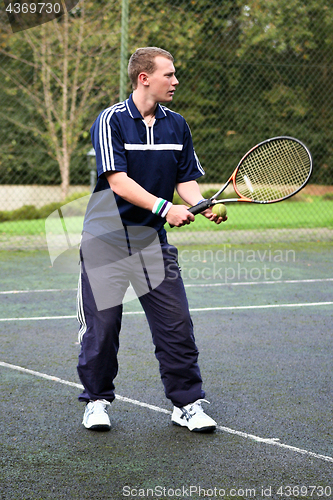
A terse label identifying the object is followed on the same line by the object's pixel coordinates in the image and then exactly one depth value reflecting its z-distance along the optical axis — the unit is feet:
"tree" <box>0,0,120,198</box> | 40.37
